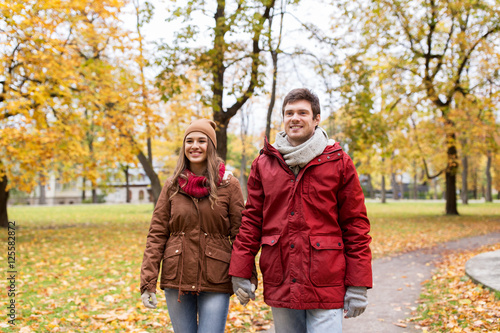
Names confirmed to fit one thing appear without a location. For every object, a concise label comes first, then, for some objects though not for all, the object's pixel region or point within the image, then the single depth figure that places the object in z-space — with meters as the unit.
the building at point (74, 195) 51.81
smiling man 2.48
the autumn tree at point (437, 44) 16.48
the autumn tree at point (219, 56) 10.28
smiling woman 2.83
